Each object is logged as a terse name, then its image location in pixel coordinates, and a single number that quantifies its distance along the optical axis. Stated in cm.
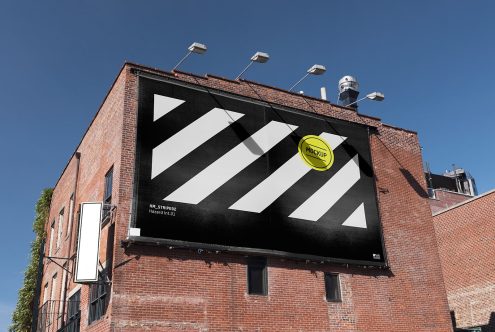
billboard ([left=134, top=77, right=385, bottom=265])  1664
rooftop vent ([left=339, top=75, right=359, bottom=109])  2533
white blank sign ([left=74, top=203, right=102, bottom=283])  1509
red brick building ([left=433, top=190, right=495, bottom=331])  2661
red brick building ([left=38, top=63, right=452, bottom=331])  1532
